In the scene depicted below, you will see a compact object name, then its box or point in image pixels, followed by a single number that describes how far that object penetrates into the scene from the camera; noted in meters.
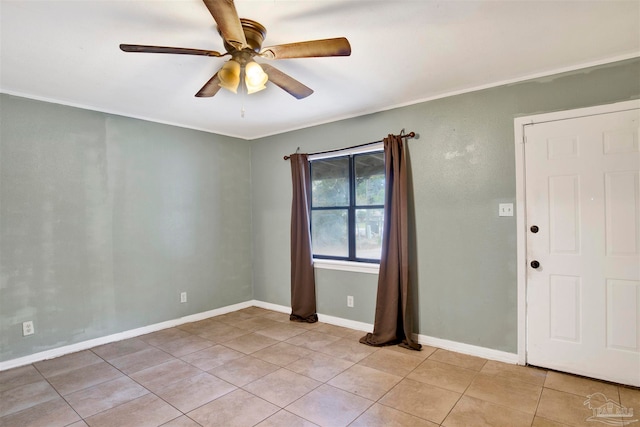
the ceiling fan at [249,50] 1.62
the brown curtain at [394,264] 3.24
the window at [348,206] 3.72
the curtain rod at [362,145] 3.29
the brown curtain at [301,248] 4.10
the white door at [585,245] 2.40
